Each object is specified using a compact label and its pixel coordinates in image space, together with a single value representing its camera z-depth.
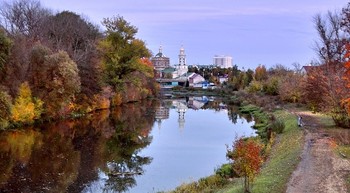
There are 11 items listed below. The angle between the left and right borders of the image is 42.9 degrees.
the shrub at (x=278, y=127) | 31.97
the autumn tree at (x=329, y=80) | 29.72
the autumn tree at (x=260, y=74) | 96.17
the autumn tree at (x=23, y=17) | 64.00
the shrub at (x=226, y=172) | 20.02
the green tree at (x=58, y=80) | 41.47
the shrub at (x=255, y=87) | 78.75
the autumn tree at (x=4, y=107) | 32.47
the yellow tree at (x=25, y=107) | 36.53
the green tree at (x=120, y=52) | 58.38
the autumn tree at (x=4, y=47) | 33.88
